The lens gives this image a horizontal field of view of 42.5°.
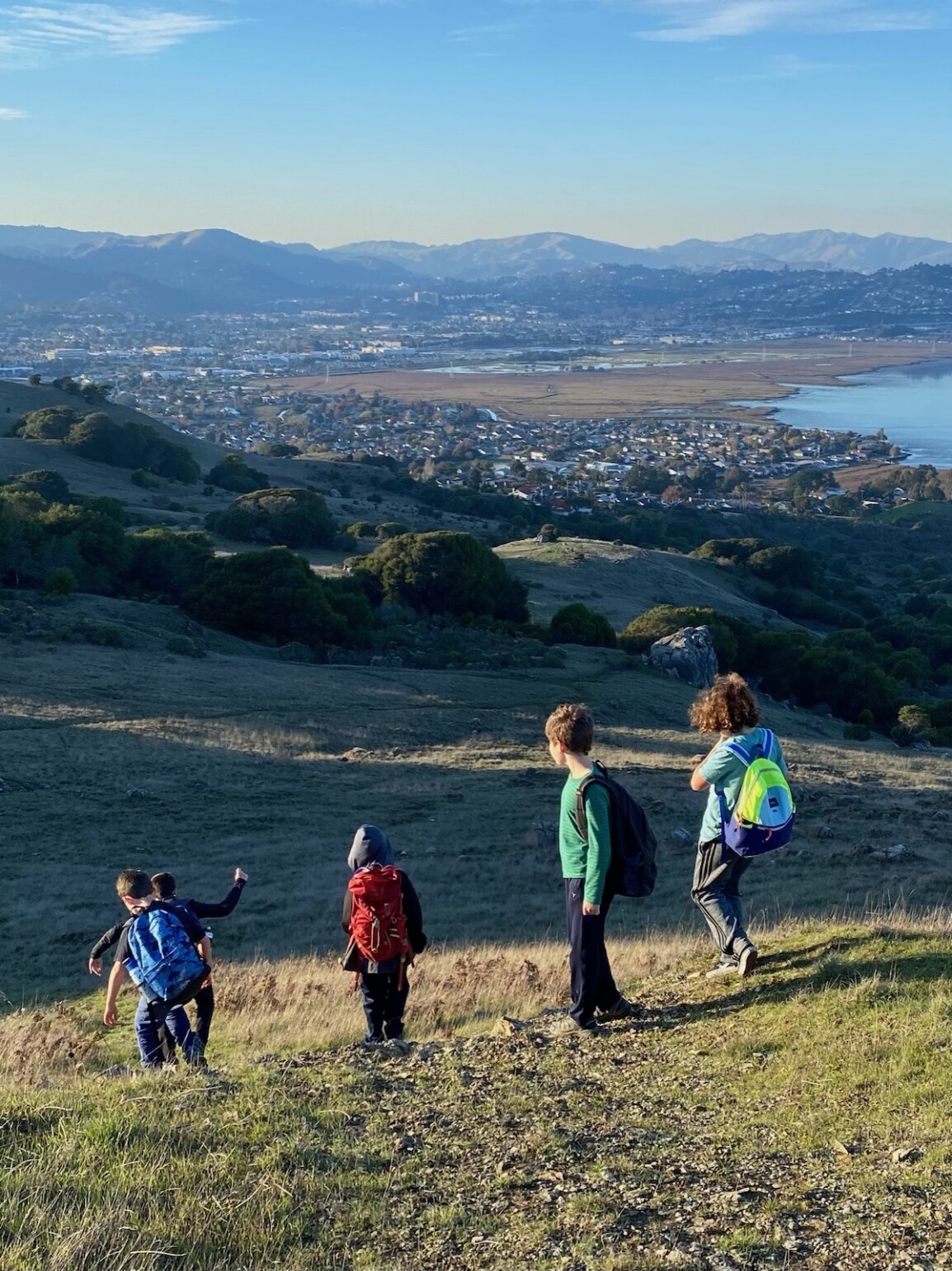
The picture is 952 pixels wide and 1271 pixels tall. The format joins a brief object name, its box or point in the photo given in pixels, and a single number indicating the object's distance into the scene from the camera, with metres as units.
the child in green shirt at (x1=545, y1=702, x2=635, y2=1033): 6.25
